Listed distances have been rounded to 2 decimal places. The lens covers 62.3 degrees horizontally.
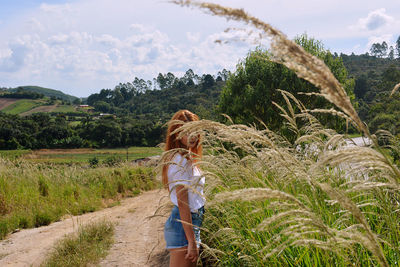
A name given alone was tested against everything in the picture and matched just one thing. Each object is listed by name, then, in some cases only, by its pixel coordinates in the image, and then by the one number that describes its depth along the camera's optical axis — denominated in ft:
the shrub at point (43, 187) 33.13
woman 9.91
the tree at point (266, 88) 54.49
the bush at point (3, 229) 24.51
